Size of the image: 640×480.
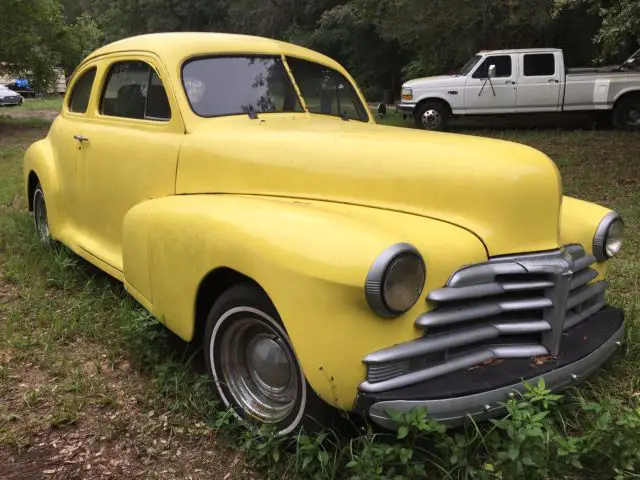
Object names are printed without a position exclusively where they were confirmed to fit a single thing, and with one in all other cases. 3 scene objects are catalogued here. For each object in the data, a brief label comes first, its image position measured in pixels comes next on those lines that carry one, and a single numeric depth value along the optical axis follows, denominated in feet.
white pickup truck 40.42
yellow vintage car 7.08
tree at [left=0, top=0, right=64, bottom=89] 47.98
